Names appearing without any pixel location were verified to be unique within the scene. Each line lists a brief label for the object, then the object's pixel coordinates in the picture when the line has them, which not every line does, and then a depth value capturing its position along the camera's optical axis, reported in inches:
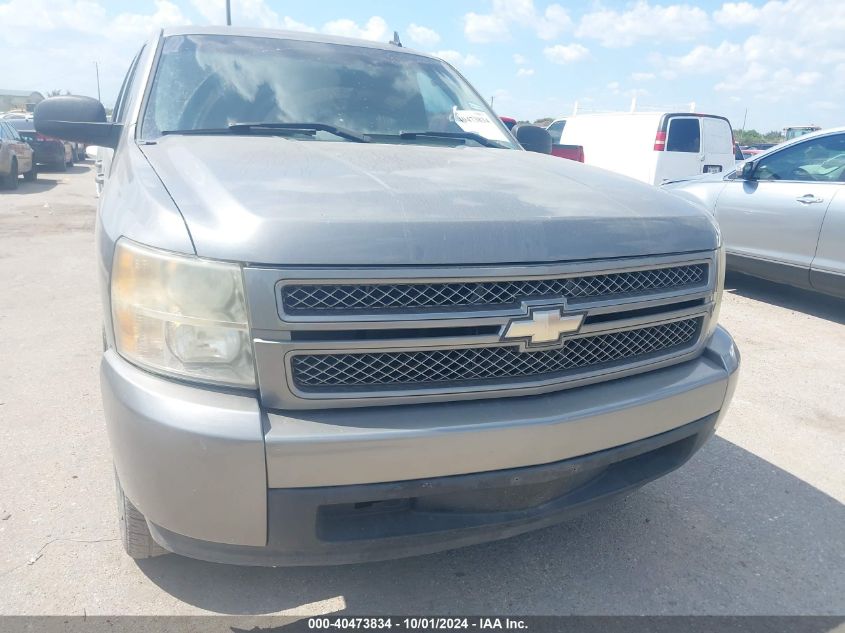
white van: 488.7
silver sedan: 215.9
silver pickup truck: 63.6
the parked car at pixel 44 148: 706.2
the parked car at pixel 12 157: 549.6
